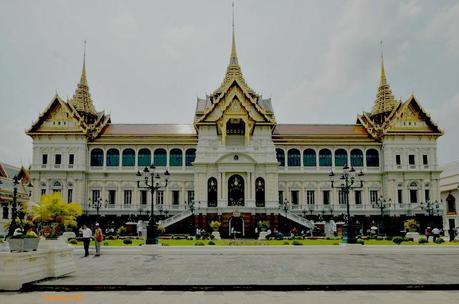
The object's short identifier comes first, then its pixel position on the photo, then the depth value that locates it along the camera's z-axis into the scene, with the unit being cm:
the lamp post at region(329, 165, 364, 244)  2702
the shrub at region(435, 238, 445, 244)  3362
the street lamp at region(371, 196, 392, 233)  5167
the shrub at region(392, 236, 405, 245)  3216
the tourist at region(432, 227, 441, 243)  3656
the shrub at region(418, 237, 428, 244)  3216
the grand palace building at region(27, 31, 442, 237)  5075
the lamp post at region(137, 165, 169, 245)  2702
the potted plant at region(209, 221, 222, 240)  4509
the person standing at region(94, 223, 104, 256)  2395
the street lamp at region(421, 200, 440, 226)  5122
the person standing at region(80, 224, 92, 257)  2433
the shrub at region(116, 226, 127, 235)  4472
